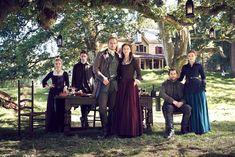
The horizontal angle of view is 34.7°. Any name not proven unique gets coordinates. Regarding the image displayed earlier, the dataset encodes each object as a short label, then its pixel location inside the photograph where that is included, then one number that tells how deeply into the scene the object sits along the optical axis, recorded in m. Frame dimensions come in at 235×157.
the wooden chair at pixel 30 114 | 7.93
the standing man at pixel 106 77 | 7.42
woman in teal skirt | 8.01
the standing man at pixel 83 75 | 8.27
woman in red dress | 7.50
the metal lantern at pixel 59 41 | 15.41
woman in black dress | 8.28
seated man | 7.82
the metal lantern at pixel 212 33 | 14.70
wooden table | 7.63
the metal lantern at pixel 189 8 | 8.36
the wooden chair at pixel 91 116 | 8.70
